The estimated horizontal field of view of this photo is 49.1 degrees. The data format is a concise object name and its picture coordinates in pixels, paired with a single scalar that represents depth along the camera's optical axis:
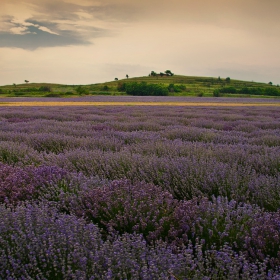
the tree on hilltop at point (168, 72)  108.12
